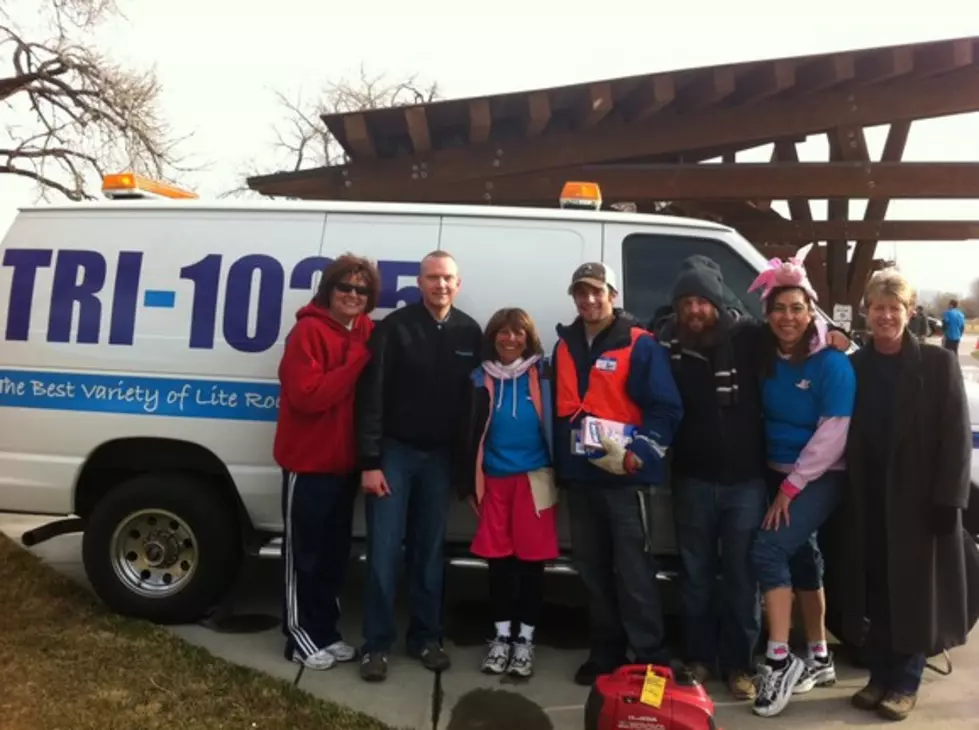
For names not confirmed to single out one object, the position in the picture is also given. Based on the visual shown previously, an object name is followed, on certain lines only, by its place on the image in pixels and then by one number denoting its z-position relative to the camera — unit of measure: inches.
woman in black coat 141.4
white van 173.9
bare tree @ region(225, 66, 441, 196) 1598.2
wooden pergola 314.7
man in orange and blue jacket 147.9
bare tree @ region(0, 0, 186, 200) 698.8
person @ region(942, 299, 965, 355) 743.7
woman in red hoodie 153.6
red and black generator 123.3
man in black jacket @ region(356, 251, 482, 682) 155.1
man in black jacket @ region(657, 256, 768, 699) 149.6
